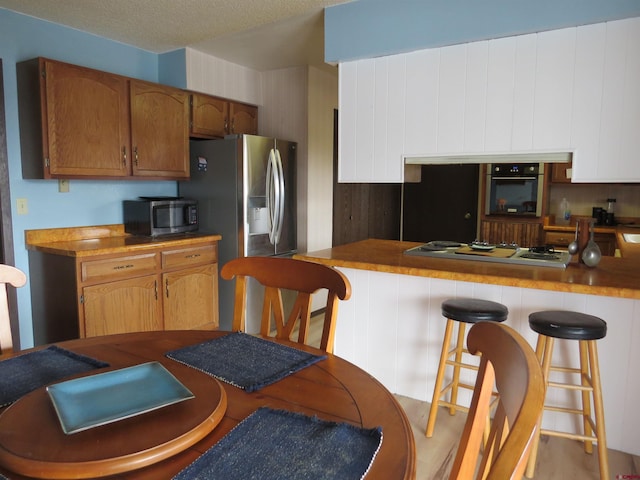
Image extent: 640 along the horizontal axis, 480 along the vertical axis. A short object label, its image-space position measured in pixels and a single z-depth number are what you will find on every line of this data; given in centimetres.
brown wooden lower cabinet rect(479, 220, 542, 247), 473
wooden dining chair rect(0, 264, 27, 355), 145
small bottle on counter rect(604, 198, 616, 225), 470
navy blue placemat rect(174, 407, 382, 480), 75
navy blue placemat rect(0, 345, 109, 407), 104
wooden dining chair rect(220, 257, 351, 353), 146
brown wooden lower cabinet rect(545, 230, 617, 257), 442
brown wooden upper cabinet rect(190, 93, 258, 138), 384
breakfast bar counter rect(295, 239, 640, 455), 210
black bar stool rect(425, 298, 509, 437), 209
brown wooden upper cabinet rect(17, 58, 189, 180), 285
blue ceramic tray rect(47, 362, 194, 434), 87
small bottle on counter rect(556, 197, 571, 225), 499
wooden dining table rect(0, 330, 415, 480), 75
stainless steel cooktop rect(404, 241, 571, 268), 237
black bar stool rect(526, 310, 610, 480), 185
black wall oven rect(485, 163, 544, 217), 455
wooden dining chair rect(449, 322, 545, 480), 55
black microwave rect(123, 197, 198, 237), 345
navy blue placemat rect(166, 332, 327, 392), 112
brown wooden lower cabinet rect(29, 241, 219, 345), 282
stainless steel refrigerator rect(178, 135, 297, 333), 364
